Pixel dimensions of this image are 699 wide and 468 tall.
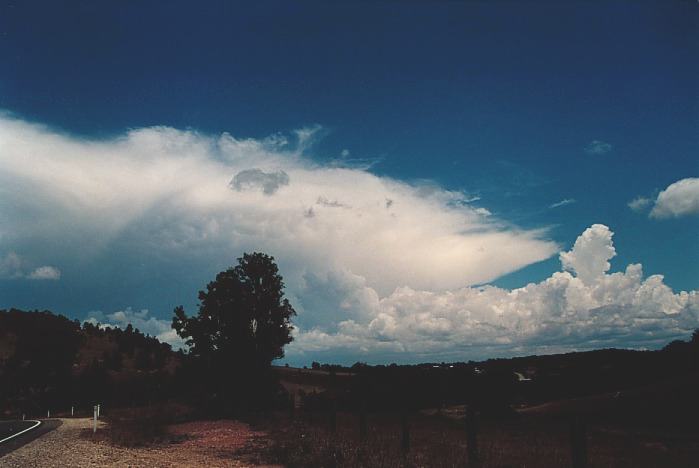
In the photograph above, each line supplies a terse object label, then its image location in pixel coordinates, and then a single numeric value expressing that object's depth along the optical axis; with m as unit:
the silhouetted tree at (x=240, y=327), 40.66
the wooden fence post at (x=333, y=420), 25.93
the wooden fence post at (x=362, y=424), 22.81
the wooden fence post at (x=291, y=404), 35.97
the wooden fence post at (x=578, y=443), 13.16
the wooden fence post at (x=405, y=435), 19.11
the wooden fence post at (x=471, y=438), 16.06
